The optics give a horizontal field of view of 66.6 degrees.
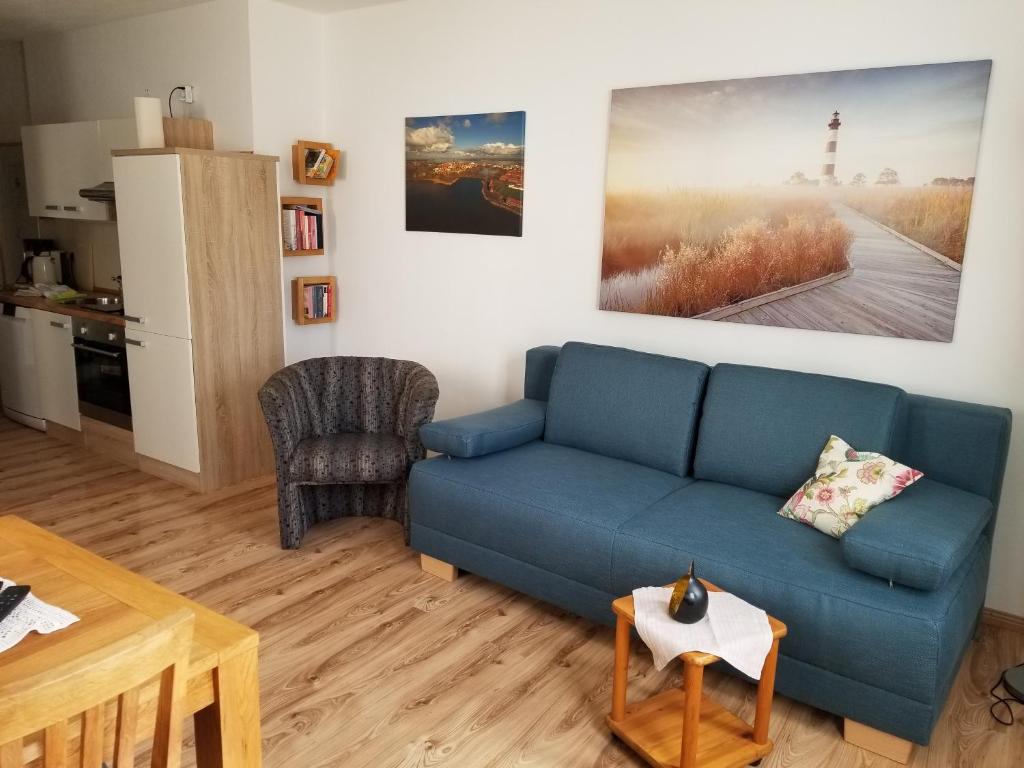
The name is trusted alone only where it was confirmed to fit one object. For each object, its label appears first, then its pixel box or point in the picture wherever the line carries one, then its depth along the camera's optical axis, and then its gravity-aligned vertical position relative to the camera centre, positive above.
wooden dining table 1.27 -0.69
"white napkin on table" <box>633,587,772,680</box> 1.96 -1.00
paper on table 1.27 -0.67
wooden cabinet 3.75 -0.40
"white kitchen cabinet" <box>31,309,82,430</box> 4.62 -0.88
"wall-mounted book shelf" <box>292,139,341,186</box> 4.25 +0.34
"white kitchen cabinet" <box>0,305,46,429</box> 4.91 -0.96
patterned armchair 3.31 -0.93
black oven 4.30 -0.85
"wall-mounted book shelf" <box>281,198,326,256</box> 4.27 -0.01
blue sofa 2.12 -0.92
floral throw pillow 2.43 -0.78
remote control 1.33 -0.65
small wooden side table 1.96 -1.37
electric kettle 5.14 -0.32
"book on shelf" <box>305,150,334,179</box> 4.30 +0.34
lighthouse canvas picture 2.73 +0.14
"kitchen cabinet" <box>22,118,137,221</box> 4.46 +0.34
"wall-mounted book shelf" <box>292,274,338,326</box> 4.39 -0.42
